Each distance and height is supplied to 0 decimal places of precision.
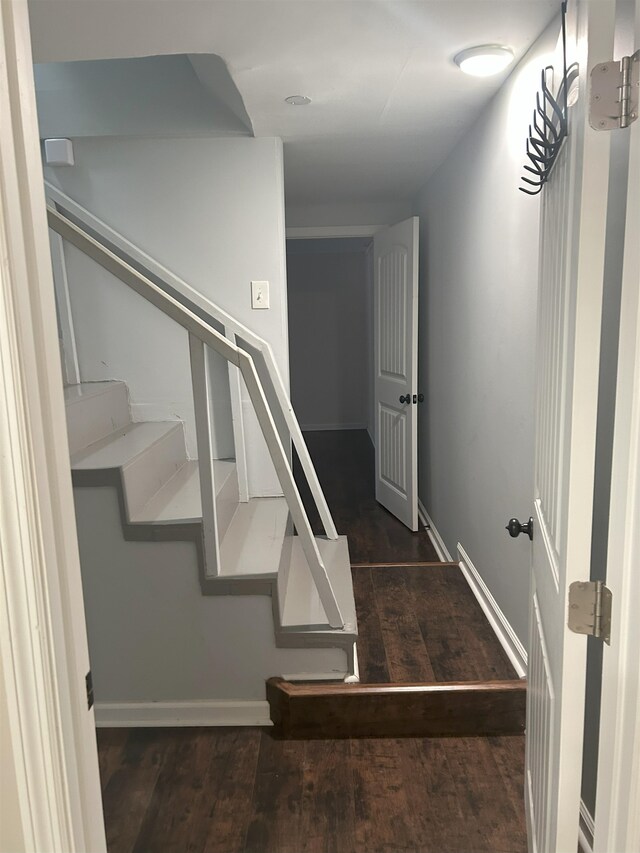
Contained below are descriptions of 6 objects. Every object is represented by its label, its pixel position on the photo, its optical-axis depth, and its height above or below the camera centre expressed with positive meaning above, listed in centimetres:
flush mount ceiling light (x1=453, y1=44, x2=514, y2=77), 186 +80
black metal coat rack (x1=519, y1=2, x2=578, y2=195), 108 +37
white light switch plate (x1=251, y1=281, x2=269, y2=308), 294 +17
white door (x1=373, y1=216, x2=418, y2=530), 375 -29
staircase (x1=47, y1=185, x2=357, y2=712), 203 -89
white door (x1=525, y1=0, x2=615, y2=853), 89 -17
